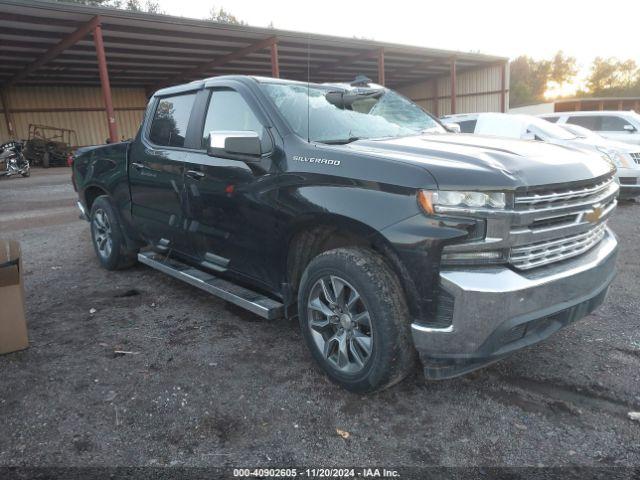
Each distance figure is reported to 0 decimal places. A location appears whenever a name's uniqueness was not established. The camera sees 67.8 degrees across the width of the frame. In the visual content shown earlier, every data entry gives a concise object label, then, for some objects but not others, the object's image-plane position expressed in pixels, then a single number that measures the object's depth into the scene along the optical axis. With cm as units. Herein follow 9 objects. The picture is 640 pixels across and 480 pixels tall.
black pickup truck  226
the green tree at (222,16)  5170
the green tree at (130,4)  3917
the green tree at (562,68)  6469
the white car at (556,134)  834
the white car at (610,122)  1095
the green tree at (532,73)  6519
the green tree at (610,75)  6346
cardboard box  324
